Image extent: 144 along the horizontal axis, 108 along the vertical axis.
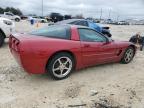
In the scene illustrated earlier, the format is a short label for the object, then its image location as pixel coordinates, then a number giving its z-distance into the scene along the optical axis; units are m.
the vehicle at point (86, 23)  11.31
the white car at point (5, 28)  7.86
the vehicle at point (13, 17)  36.66
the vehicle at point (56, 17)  31.81
